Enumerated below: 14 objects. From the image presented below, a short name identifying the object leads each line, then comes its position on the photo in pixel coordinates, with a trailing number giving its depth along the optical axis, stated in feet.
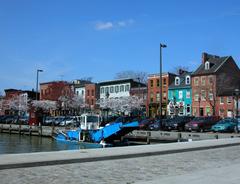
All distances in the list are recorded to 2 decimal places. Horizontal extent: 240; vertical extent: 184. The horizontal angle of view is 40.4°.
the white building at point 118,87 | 234.47
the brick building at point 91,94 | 250.45
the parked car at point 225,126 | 111.93
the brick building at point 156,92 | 213.22
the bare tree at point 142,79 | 287.84
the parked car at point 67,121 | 157.59
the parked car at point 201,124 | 117.56
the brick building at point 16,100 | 291.60
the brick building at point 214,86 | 184.44
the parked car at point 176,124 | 124.29
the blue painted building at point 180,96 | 200.55
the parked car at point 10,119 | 202.32
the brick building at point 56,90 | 265.94
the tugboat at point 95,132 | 89.48
